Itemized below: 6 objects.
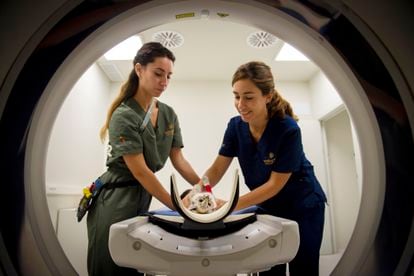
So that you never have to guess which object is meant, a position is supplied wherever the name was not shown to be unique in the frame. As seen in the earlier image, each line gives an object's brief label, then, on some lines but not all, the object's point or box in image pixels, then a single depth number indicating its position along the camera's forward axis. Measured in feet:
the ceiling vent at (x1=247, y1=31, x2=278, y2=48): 8.45
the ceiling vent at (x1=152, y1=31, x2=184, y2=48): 8.42
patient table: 2.54
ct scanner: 1.90
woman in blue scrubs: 4.08
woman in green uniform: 3.89
